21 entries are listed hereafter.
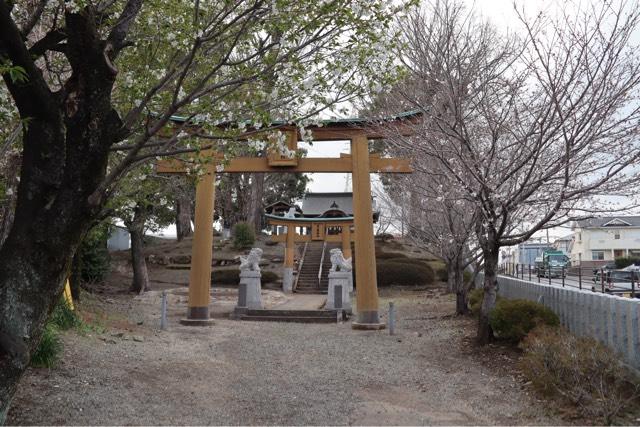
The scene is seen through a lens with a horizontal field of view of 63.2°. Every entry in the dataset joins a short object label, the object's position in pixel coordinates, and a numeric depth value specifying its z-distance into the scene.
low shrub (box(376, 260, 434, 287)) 26.44
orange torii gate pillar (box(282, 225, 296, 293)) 25.02
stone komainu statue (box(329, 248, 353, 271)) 15.58
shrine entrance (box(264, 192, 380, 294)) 25.36
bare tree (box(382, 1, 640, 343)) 7.13
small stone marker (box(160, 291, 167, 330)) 11.51
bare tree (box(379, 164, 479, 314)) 10.76
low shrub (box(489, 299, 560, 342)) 8.09
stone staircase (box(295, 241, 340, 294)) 25.30
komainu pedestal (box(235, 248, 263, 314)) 14.92
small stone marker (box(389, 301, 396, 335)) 11.28
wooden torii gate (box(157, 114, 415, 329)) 12.10
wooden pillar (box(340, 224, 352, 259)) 25.95
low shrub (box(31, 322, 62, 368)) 5.99
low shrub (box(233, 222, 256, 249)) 31.36
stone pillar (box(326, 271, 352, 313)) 15.02
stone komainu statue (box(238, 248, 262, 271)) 15.28
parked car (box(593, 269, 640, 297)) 12.62
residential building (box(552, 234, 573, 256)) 45.47
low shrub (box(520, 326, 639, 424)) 4.93
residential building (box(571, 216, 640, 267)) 40.22
